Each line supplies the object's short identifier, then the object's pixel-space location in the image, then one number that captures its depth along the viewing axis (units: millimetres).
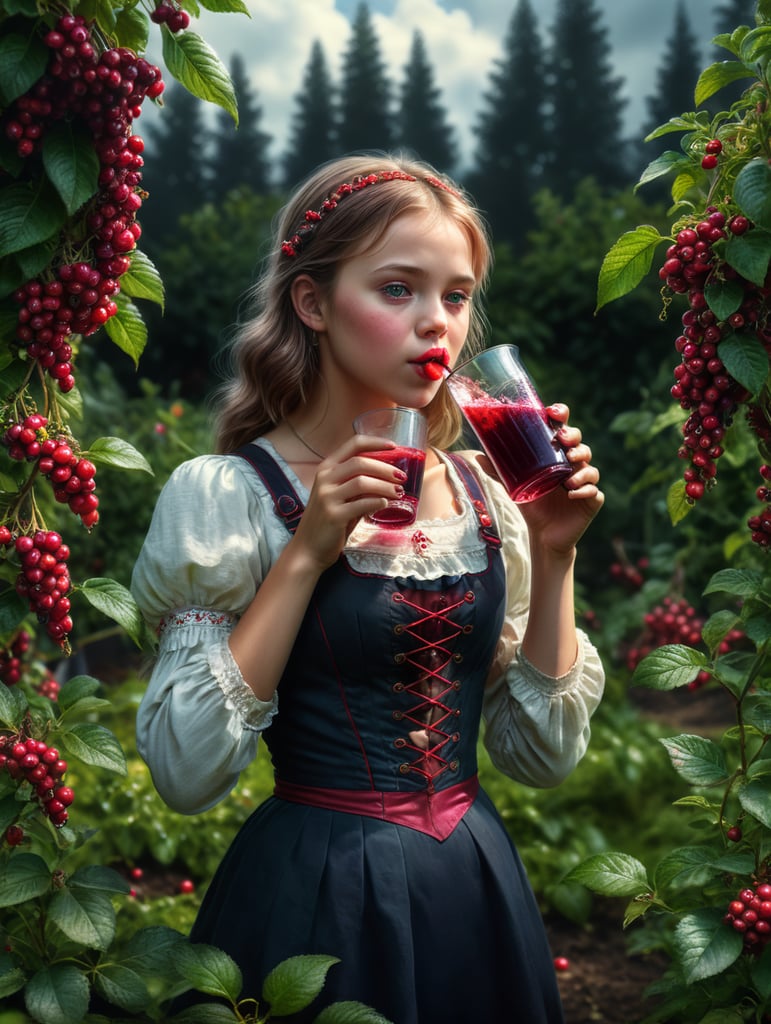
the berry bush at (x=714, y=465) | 1606
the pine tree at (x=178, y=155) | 9180
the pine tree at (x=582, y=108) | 8961
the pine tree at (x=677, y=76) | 8242
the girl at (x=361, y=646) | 1752
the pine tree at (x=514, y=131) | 8945
